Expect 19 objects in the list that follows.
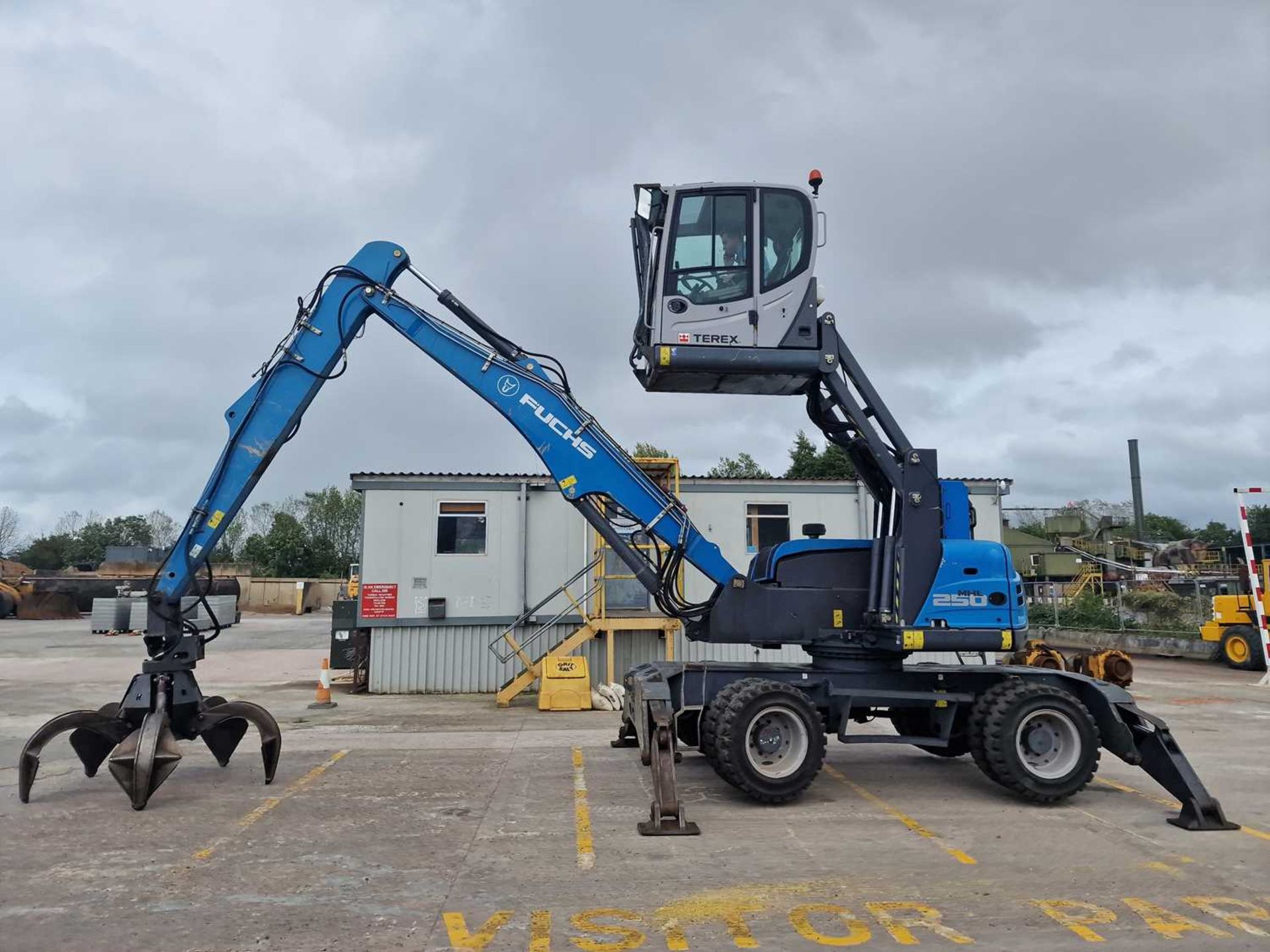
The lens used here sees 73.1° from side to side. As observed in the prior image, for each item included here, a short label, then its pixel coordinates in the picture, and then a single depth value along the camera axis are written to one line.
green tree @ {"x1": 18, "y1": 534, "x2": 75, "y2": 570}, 86.19
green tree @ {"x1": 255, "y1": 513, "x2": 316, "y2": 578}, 69.00
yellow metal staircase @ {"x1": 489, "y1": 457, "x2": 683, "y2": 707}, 15.75
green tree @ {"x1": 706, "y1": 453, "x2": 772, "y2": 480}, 65.88
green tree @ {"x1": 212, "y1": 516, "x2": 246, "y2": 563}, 84.12
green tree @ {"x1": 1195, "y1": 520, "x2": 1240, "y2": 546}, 74.06
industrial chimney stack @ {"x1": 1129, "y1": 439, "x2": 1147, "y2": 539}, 66.06
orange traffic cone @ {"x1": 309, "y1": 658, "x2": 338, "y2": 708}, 15.08
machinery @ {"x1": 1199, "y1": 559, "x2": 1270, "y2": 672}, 20.69
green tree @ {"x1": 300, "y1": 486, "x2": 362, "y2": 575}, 87.75
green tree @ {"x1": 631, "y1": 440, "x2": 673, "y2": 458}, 55.08
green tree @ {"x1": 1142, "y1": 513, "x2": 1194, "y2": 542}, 91.81
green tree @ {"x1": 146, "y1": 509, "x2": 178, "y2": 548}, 99.81
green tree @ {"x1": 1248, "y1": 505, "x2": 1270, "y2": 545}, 69.94
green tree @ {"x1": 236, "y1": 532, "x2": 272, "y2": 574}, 70.62
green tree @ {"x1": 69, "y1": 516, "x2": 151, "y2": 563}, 87.94
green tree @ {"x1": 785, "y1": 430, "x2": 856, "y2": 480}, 50.66
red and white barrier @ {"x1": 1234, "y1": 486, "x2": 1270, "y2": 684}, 16.41
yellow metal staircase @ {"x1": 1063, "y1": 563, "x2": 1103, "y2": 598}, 40.06
